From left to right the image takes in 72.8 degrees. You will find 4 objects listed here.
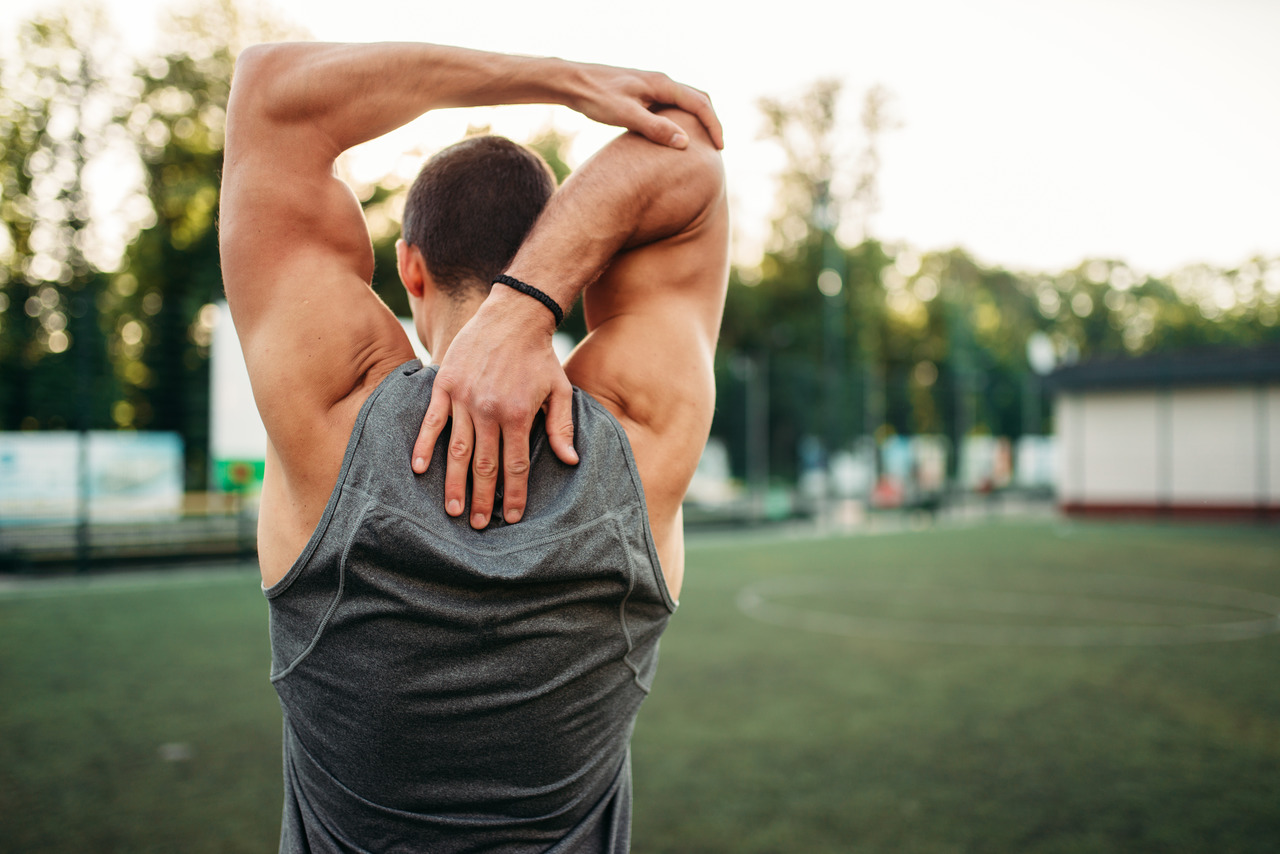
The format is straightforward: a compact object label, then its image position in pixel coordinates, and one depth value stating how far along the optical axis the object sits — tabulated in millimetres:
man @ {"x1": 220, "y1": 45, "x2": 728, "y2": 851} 902
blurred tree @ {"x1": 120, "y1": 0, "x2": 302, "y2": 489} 19031
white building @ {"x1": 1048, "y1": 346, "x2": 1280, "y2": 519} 19234
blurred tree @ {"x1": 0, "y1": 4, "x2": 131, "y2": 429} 18375
